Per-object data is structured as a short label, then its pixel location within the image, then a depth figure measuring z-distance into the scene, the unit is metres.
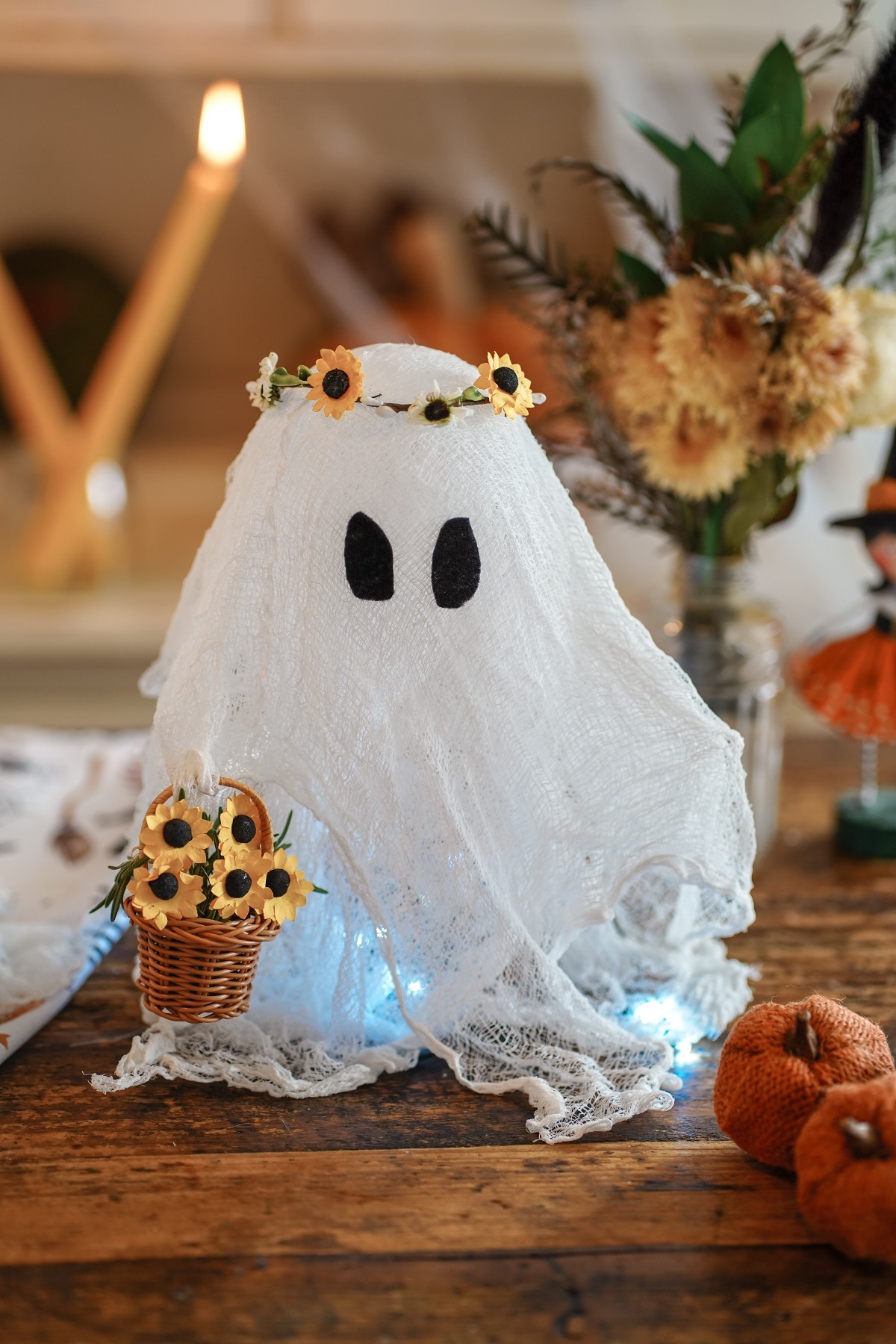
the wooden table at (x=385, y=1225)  0.47
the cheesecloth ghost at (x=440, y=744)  0.65
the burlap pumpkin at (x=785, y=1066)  0.55
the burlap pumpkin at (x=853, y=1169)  0.48
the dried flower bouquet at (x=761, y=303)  0.81
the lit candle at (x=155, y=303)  1.60
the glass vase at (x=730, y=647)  0.94
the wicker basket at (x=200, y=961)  0.59
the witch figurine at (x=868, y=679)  0.95
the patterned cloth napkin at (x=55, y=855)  0.71
